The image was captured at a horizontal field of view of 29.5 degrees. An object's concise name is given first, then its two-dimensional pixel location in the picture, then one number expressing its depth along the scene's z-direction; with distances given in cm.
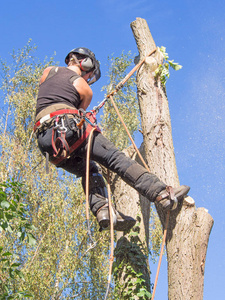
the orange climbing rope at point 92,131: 367
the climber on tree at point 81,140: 387
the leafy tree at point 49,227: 1017
